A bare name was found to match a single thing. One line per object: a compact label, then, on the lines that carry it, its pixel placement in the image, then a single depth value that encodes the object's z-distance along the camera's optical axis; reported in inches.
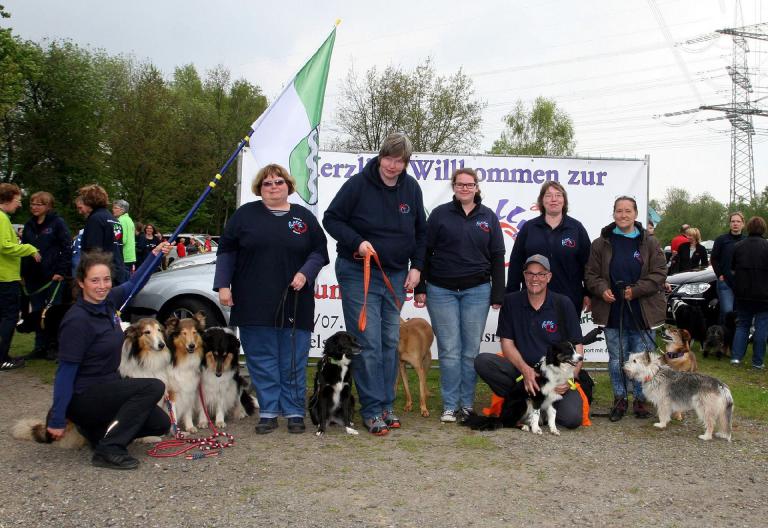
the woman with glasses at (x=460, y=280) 201.2
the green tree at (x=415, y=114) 1135.0
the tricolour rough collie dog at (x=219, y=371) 195.6
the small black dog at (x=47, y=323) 284.0
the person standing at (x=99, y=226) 268.7
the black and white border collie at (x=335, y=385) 186.4
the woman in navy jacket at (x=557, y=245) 213.3
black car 374.6
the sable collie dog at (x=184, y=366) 187.3
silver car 302.5
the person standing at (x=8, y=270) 261.1
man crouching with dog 197.8
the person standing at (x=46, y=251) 286.8
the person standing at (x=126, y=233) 331.9
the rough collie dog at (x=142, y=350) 180.7
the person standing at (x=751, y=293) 309.9
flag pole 193.6
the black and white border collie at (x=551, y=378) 189.3
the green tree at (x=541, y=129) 1571.1
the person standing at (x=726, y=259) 336.2
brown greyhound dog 224.0
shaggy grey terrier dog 188.9
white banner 271.3
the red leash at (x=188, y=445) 166.6
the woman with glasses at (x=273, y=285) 185.8
